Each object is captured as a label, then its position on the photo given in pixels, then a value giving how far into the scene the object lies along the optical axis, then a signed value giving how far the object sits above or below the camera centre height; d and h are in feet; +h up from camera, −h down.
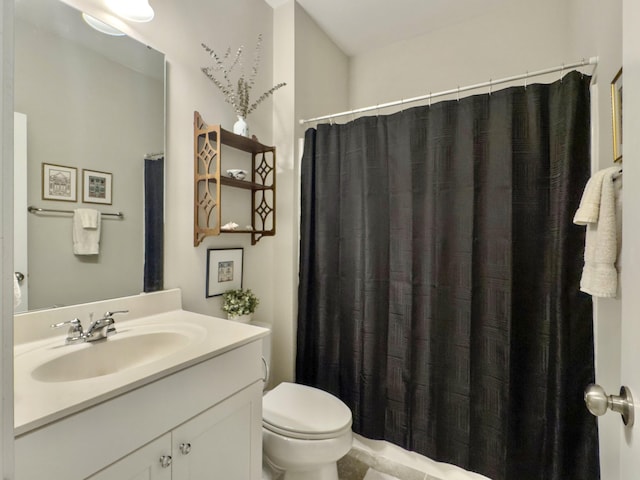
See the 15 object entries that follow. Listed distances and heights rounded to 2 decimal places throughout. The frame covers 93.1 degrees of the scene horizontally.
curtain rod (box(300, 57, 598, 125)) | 3.88 +2.31
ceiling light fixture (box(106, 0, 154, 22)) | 3.84 +2.99
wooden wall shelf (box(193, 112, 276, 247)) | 4.71 +1.03
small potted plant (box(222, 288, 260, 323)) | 5.27 -1.15
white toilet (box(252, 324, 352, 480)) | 4.06 -2.68
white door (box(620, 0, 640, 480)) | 1.59 +0.04
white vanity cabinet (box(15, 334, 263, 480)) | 2.08 -1.61
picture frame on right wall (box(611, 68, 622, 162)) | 2.97 +1.28
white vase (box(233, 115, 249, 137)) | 5.18 +1.92
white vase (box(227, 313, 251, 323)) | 5.25 -1.37
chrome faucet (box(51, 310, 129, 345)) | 3.25 -1.00
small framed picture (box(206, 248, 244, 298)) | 5.16 -0.54
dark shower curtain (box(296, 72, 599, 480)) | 3.96 -0.64
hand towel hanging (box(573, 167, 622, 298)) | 2.94 +0.14
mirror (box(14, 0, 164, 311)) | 3.22 +1.21
